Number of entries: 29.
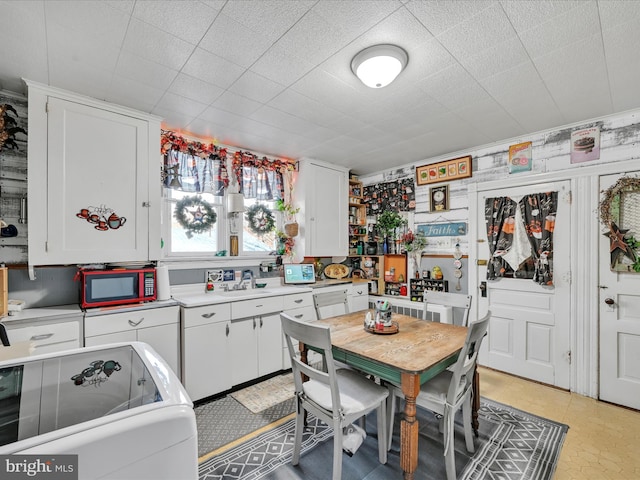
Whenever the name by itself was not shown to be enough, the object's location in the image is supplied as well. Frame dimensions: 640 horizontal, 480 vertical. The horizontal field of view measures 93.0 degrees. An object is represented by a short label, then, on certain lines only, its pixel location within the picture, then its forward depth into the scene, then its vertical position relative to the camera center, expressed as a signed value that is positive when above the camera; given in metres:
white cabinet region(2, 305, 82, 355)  1.96 -0.60
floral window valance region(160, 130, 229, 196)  3.01 +0.78
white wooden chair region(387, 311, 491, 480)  1.67 -0.95
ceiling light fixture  1.80 +1.07
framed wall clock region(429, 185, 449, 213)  3.78 +0.51
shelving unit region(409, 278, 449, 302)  3.74 -0.60
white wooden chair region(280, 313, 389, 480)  1.62 -0.95
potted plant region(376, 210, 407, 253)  4.22 +0.22
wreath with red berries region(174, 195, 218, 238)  3.21 +0.26
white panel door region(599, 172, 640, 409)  2.56 -0.73
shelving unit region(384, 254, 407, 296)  4.17 -0.48
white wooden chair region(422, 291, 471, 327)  2.61 -0.55
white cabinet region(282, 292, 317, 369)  3.26 -0.78
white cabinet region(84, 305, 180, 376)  2.21 -0.69
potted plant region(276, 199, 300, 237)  3.92 +0.31
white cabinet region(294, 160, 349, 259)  3.94 +0.41
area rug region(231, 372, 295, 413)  2.63 -1.43
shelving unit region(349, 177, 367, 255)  4.65 +0.33
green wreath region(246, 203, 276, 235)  3.75 +0.25
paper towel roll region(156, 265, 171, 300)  2.64 -0.38
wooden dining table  1.60 -0.68
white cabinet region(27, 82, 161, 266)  2.17 +0.46
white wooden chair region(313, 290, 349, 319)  2.67 -0.54
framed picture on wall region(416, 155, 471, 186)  3.60 +0.85
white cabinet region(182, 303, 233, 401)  2.59 -0.98
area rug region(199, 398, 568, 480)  1.83 -1.42
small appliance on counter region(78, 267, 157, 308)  2.30 -0.38
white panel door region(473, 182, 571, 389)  2.92 -0.77
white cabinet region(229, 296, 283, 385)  2.88 -0.99
